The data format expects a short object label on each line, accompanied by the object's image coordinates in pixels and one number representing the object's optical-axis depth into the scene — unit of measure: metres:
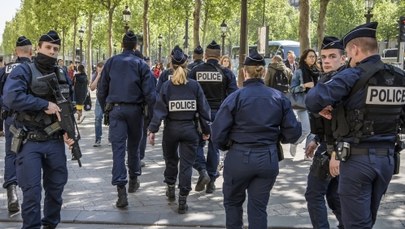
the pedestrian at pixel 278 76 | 10.13
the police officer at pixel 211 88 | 7.02
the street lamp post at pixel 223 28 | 32.59
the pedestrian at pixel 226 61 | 9.35
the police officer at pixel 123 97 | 6.21
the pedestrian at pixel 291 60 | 13.05
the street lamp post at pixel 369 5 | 21.88
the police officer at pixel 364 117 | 3.84
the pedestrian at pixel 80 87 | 14.63
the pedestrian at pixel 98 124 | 11.00
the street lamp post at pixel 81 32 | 36.54
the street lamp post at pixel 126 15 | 24.66
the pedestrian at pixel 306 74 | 8.50
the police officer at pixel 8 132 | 6.07
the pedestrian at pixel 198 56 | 7.48
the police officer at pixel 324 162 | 4.50
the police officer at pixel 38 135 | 4.72
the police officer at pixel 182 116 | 6.09
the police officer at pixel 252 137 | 4.42
